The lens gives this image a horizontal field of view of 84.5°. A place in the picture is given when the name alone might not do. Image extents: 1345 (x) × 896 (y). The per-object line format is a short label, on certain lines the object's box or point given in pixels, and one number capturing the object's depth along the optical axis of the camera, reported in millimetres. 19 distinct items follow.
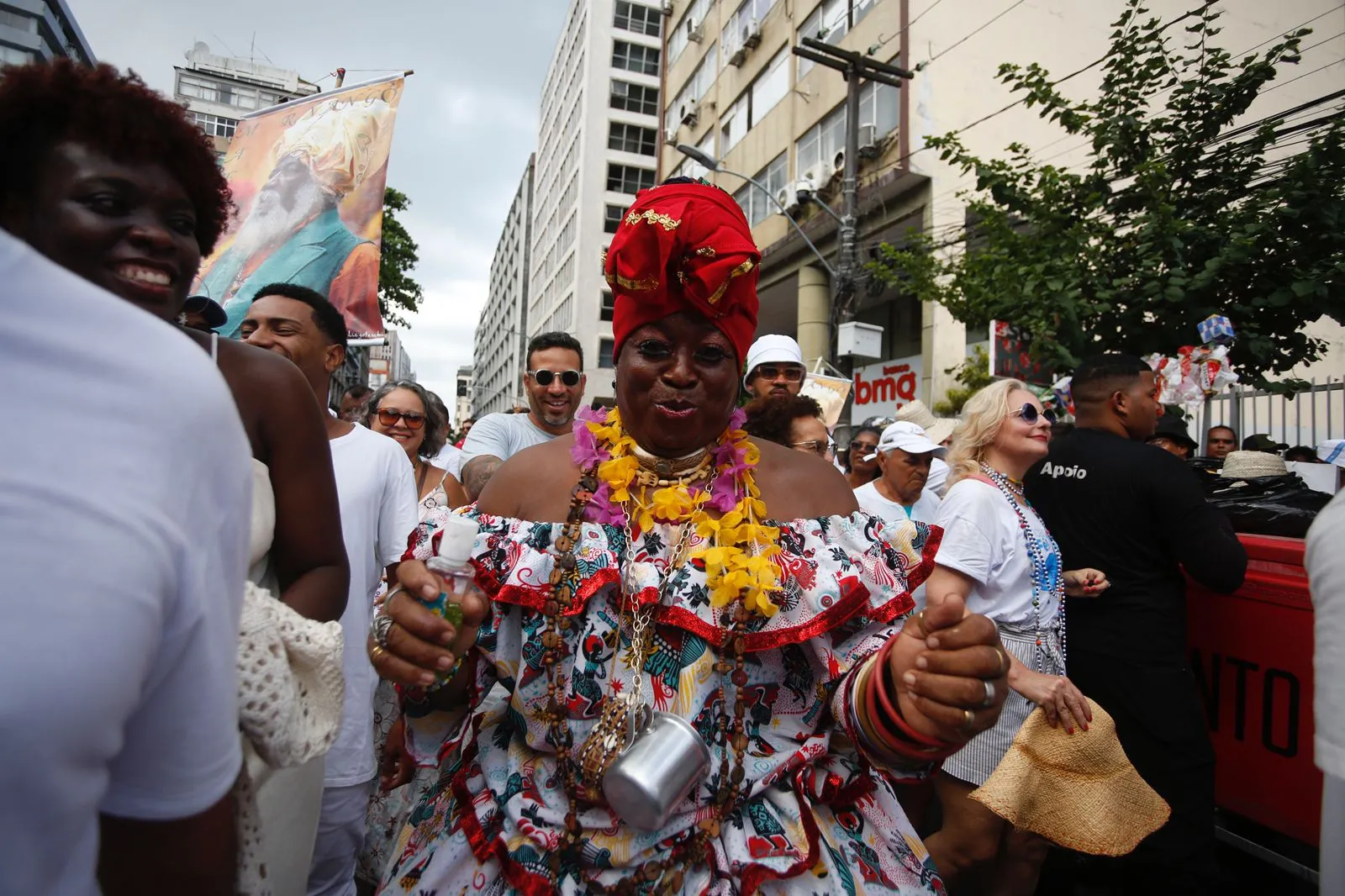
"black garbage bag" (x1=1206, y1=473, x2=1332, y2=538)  3523
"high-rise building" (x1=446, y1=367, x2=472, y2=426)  108475
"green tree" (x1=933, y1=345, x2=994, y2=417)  10898
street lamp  12897
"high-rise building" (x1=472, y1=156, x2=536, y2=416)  70688
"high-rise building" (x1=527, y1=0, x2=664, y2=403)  41812
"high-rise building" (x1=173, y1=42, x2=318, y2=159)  42553
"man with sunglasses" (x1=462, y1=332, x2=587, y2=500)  4062
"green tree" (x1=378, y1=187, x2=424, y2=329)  24844
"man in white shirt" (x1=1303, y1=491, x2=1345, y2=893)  1294
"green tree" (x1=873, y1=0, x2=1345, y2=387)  6008
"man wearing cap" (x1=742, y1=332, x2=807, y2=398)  4445
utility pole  12391
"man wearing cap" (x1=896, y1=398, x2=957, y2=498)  5121
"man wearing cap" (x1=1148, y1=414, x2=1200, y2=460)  6336
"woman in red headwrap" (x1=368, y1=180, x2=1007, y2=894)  1416
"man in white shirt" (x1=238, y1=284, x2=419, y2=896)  2459
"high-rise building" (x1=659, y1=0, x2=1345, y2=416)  14258
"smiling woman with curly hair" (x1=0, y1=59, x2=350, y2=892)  1150
